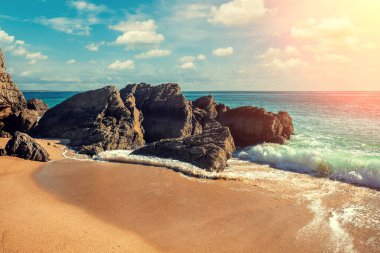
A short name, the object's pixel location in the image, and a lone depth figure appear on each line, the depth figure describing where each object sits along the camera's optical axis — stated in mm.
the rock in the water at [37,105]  41844
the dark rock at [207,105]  35562
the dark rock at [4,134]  26706
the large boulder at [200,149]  19750
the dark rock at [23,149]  20031
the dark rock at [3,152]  19802
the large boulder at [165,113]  29219
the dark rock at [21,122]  28922
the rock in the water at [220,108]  37109
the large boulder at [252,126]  30812
